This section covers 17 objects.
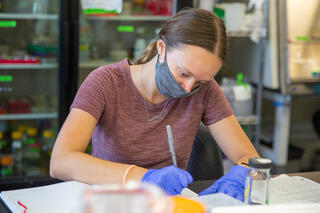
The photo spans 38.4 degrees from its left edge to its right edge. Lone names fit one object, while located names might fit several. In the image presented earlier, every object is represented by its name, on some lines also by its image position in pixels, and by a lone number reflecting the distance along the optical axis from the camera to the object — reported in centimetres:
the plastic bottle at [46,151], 322
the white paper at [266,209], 77
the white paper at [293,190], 120
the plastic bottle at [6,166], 310
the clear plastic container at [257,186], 108
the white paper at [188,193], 120
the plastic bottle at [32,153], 320
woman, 127
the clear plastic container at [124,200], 50
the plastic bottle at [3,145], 311
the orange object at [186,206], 75
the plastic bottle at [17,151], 312
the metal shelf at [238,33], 314
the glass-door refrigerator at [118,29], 314
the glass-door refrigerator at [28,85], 300
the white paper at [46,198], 107
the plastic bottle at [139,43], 329
